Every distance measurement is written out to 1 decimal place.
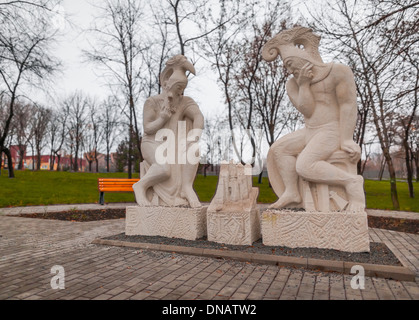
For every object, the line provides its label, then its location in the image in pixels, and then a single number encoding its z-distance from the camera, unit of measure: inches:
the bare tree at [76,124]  1684.3
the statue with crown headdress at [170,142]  218.7
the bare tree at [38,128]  1593.3
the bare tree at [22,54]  281.9
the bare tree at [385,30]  217.2
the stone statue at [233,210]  181.8
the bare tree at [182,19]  493.7
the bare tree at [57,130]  1694.1
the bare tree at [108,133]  1606.1
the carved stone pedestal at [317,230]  158.2
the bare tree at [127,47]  551.8
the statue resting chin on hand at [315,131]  172.6
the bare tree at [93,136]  1691.7
